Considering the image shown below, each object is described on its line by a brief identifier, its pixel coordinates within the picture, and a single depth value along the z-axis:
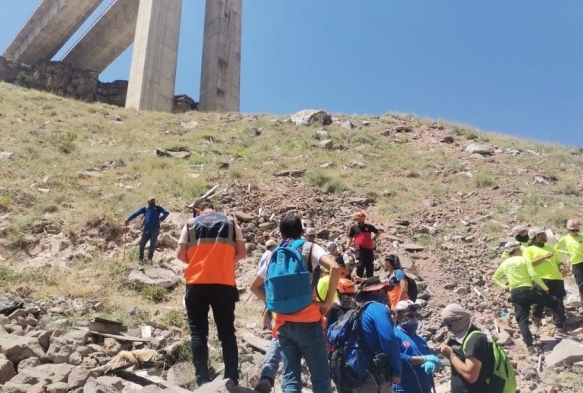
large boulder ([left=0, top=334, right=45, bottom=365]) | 3.78
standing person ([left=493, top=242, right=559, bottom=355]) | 5.41
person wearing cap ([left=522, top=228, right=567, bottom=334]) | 5.74
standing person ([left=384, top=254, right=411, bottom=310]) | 5.32
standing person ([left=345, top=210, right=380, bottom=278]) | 7.36
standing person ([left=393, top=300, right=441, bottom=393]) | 3.36
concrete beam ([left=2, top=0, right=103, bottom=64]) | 30.03
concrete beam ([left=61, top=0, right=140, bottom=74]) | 29.98
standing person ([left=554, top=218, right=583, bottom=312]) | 6.14
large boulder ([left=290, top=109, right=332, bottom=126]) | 19.23
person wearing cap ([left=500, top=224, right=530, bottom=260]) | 6.04
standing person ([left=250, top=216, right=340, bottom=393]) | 3.14
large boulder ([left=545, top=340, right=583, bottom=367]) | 5.02
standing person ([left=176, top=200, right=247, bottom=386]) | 3.54
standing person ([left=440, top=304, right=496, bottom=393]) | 3.09
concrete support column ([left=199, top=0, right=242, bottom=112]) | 27.27
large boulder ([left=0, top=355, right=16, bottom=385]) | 3.47
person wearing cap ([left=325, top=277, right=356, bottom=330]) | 4.05
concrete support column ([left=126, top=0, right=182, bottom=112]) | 24.02
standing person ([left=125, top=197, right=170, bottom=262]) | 7.83
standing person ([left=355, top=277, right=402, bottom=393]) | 3.07
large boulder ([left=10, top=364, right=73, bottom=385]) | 3.38
